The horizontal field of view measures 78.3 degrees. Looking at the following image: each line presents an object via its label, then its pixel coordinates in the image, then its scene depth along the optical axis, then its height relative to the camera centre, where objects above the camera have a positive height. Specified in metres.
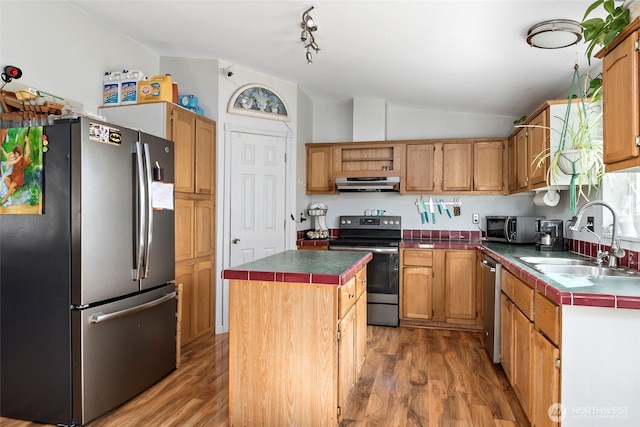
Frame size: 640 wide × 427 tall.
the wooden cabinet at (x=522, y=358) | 2.15 -0.85
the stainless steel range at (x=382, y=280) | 4.17 -0.73
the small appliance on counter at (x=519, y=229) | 3.81 -0.16
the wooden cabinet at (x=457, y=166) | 4.41 +0.52
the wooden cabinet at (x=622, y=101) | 1.61 +0.49
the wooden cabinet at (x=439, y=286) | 4.07 -0.78
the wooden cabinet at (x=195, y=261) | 3.33 -0.45
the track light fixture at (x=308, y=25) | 2.58 +1.24
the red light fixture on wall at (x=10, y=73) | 2.41 +0.84
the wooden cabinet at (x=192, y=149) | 3.28 +0.55
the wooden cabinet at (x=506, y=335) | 2.60 -0.86
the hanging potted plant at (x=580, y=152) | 2.40 +0.38
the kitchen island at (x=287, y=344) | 2.03 -0.71
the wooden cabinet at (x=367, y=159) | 4.57 +0.63
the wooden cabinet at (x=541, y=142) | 2.83 +0.57
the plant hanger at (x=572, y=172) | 2.45 +0.26
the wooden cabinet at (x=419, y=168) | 4.50 +0.51
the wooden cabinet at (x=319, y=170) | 4.75 +0.51
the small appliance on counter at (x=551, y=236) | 3.31 -0.20
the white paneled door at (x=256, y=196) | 3.98 +0.16
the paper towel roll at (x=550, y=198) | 3.28 +0.13
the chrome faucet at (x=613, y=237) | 2.25 -0.14
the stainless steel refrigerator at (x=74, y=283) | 2.13 -0.41
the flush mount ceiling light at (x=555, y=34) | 2.29 +1.07
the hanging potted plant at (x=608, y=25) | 1.66 +0.83
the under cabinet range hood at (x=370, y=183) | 4.53 +0.33
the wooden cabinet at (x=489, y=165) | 4.32 +0.52
